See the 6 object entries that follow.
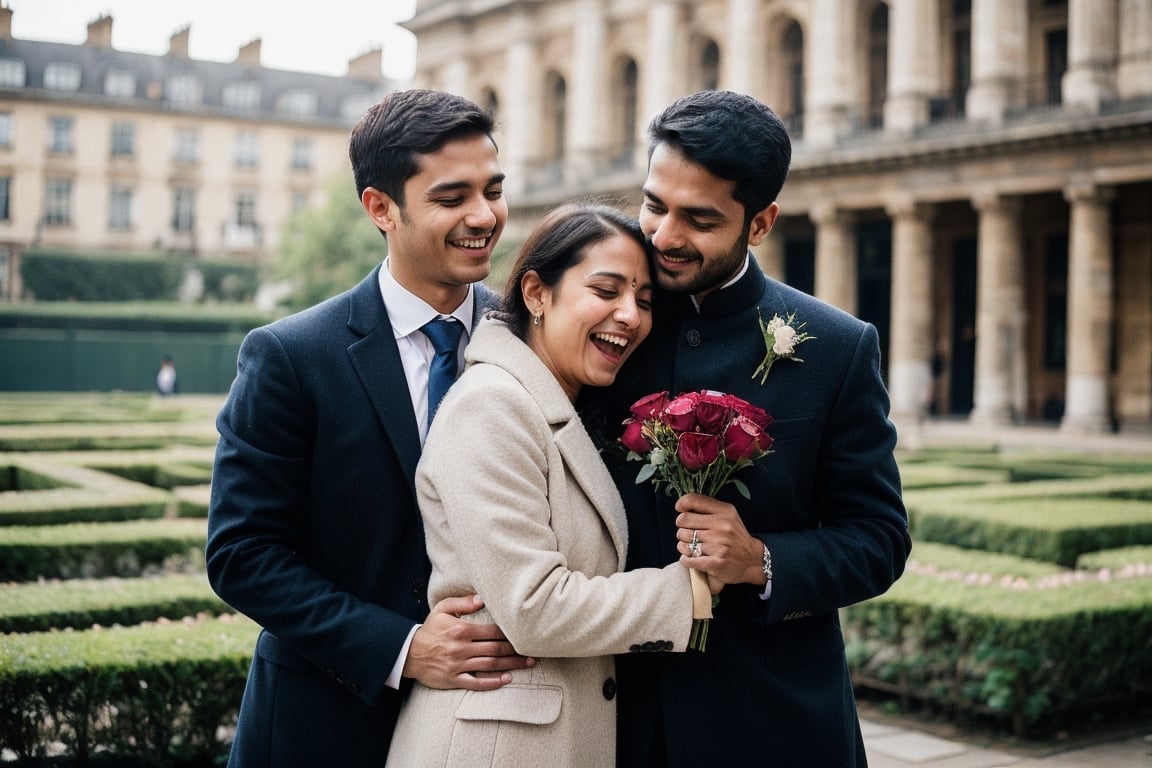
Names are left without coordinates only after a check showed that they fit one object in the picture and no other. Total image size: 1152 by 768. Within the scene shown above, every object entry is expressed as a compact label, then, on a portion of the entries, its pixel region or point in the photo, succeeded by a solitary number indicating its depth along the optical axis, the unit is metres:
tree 48.75
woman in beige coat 2.68
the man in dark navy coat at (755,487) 2.96
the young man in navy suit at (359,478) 2.87
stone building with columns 27.78
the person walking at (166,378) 39.09
